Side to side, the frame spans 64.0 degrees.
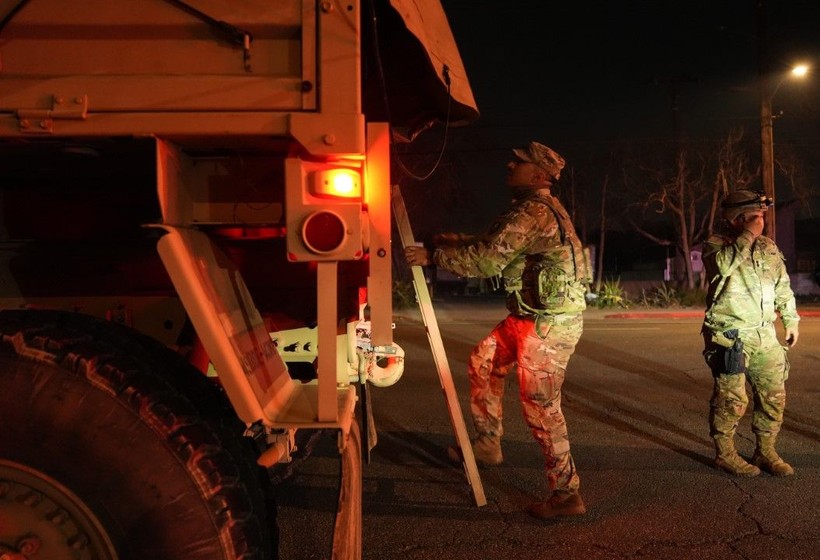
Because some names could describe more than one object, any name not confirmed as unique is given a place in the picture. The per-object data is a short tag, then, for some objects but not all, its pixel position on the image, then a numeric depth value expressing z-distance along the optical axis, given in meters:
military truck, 1.82
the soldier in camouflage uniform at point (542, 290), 3.62
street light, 18.36
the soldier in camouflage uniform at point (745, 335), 4.34
